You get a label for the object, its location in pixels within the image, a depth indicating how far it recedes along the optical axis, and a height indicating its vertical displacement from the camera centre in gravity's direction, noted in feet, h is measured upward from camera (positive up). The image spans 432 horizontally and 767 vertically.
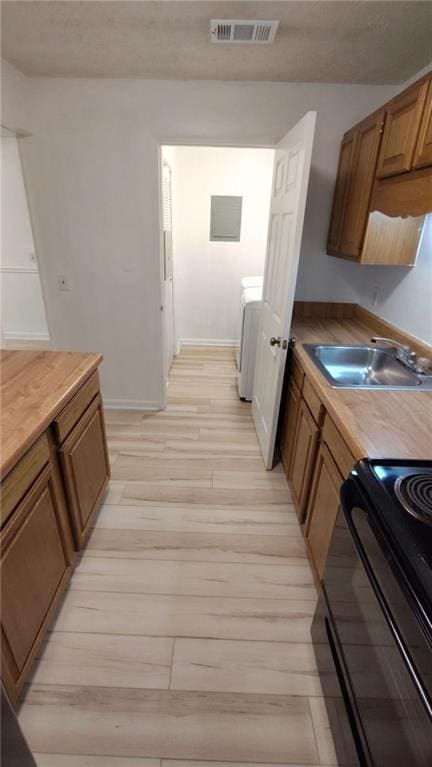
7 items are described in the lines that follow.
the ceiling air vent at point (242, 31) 5.19 +2.96
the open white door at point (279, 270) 5.61 -0.56
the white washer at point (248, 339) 10.16 -2.82
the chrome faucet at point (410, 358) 5.65 -1.78
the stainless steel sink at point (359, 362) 6.33 -2.11
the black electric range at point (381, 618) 2.27 -2.71
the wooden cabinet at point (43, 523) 3.57 -3.40
